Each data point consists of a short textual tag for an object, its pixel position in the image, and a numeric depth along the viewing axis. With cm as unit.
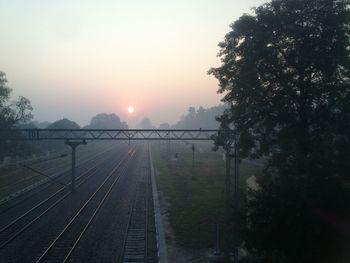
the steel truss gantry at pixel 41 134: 5238
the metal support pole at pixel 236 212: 1681
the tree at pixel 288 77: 2406
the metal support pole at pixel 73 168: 3870
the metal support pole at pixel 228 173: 2412
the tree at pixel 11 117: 5534
